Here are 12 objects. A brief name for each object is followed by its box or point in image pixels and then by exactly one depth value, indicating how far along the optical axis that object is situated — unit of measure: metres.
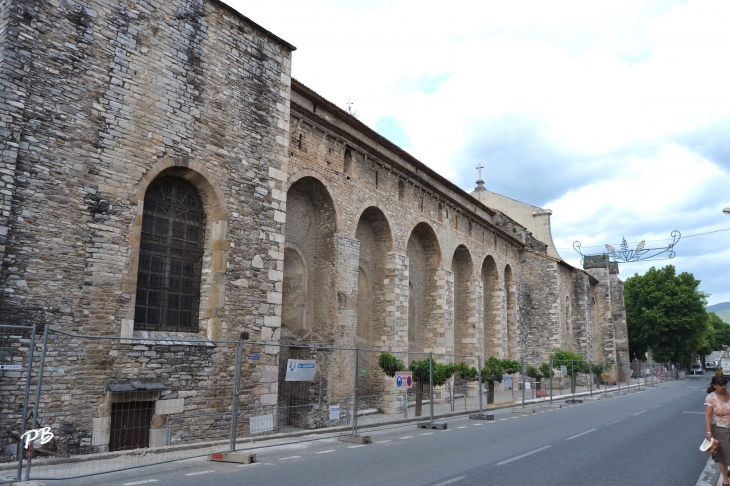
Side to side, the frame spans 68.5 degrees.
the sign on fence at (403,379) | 13.45
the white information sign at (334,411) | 12.23
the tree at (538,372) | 24.20
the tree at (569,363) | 25.77
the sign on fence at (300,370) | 10.73
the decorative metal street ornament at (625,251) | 37.56
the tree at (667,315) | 50.84
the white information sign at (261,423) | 10.97
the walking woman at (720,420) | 6.48
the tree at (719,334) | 88.91
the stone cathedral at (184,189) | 8.73
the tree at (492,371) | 19.00
